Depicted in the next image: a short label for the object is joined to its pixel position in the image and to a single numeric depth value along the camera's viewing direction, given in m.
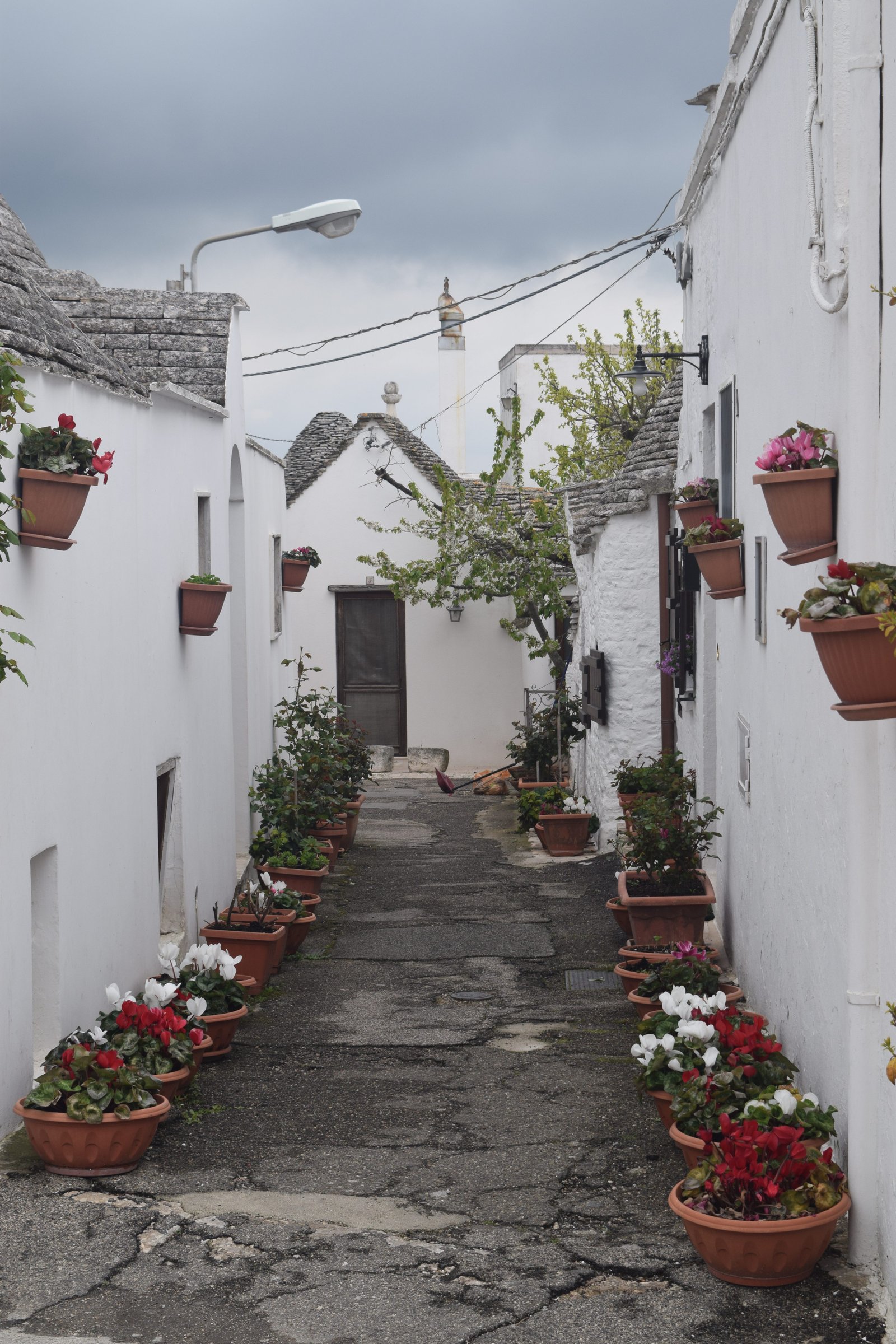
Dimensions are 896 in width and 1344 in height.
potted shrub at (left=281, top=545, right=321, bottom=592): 15.34
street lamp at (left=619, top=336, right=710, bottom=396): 8.80
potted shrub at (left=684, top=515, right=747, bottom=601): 7.05
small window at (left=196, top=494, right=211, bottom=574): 9.71
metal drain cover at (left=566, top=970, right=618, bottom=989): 8.68
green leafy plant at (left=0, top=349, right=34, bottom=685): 4.78
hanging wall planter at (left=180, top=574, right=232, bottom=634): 8.54
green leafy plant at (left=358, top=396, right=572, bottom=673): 17.89
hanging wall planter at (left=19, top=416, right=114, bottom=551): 5.42
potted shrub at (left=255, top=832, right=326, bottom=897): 10.85
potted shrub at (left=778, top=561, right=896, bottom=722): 3.43
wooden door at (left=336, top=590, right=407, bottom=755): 20.95
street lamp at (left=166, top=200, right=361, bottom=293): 11.27
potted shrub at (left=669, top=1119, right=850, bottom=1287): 4.02
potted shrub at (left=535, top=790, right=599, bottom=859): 13.35
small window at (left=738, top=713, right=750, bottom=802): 6.95
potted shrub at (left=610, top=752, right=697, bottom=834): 10.38
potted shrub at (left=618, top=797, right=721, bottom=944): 8.45
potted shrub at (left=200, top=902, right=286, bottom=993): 8.50
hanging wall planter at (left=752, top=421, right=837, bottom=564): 4.37
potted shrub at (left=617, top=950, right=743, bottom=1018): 6.53
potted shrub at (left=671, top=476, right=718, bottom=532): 8.28
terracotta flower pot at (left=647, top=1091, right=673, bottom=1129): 5.34
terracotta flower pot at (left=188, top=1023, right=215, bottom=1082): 6.17
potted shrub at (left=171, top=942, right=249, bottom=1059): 6.91
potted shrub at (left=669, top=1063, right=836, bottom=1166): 4.36
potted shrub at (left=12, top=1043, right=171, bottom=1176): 5.04
